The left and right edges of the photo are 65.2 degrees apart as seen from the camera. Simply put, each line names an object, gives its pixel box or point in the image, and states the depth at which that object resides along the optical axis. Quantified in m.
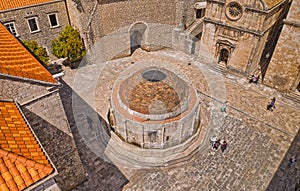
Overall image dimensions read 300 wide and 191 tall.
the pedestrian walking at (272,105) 17.67
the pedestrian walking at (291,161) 13.76
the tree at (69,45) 20.53
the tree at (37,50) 19.25
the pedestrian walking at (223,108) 17.25
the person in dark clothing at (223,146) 14.59
